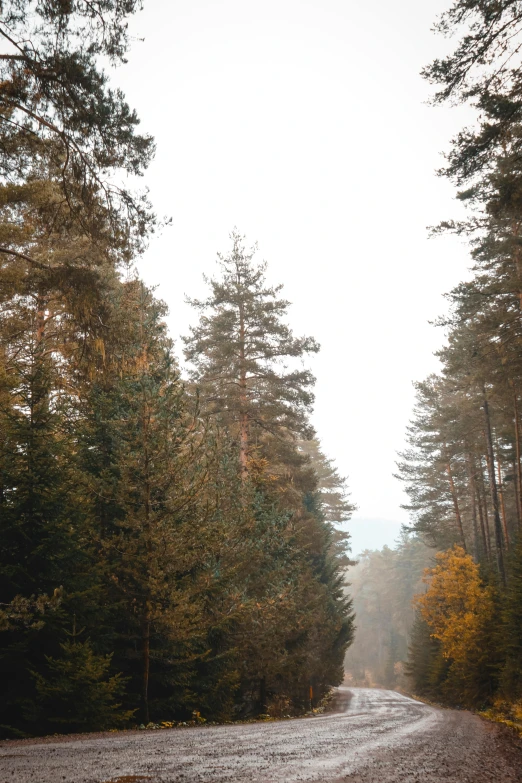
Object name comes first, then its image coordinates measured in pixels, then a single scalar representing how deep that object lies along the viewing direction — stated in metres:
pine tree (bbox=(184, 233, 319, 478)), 24.41
